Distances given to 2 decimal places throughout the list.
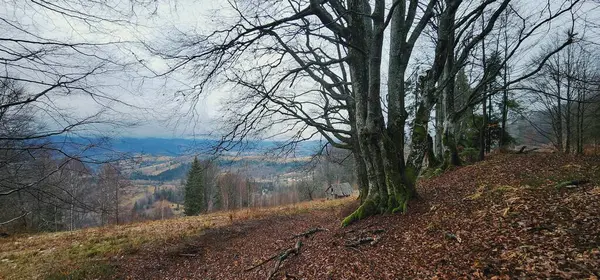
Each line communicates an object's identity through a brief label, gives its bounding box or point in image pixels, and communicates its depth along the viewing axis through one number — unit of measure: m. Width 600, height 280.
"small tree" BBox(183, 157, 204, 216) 33.25
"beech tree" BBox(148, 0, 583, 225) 5.42
